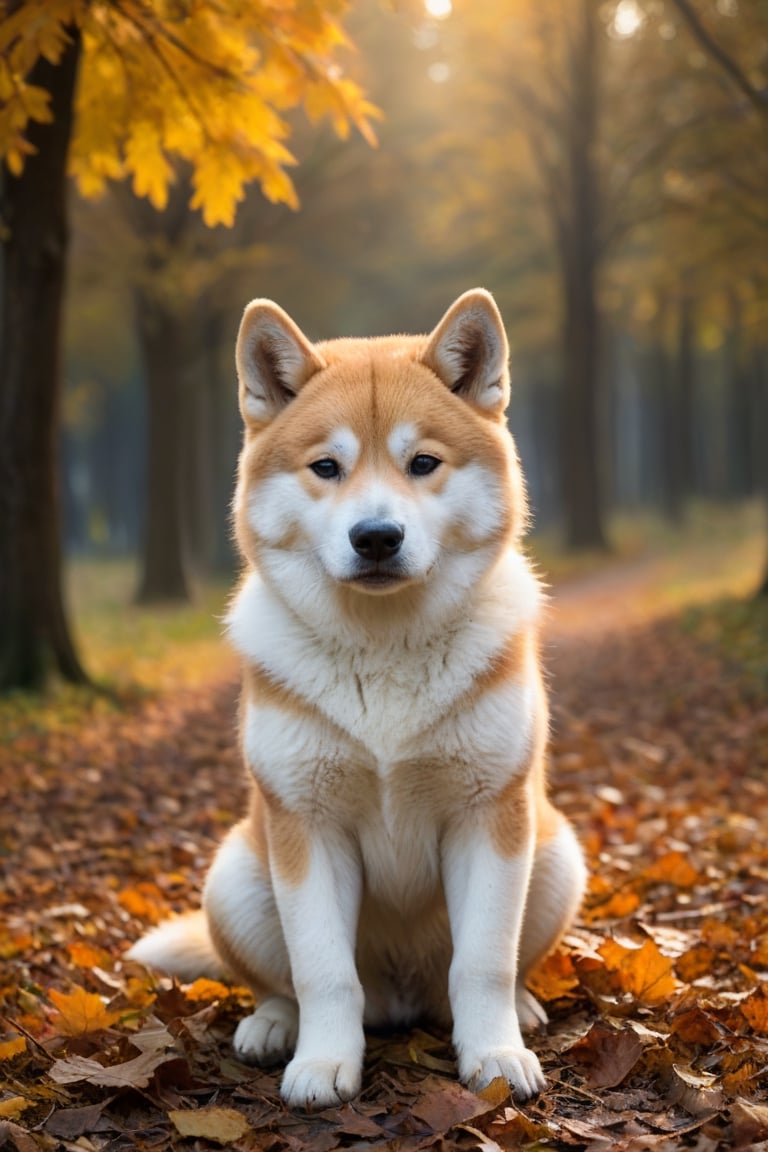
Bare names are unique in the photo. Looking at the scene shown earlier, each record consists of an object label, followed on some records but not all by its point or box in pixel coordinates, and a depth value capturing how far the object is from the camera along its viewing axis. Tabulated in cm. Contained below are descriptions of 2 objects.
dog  303
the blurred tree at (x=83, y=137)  524
